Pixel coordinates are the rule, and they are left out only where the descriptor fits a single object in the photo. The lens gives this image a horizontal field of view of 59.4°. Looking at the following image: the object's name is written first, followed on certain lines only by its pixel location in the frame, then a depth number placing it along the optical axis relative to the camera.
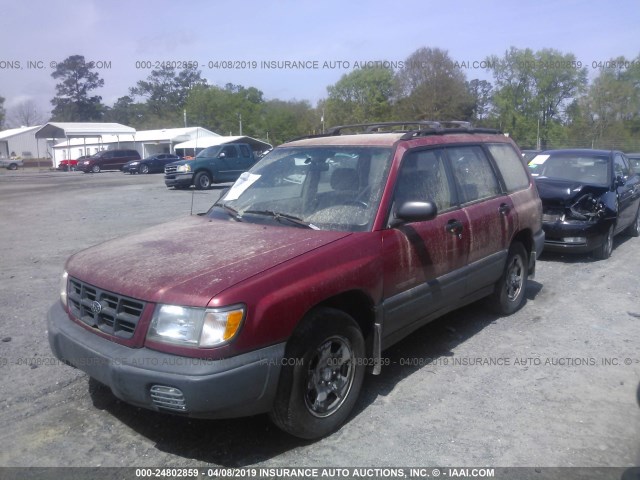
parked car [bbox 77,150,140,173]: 42.41
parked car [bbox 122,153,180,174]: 39.03
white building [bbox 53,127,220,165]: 53.25
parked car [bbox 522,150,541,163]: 15.27
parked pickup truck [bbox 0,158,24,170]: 51.24
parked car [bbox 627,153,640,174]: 14.23
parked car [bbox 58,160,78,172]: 46.91
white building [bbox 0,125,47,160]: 68.00
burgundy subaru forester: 2.95
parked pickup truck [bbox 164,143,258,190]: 21.94
